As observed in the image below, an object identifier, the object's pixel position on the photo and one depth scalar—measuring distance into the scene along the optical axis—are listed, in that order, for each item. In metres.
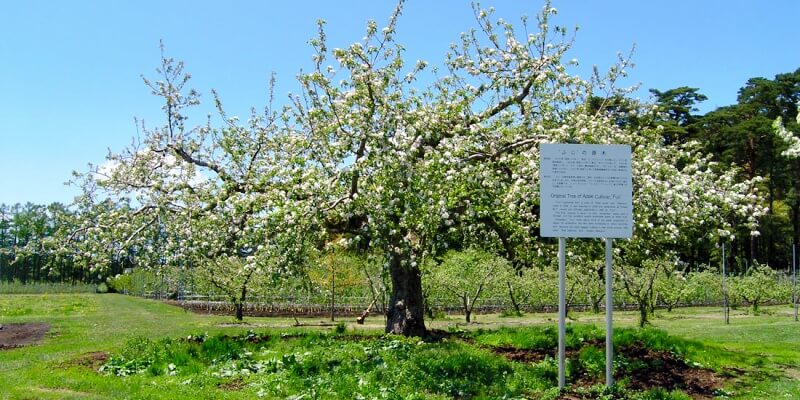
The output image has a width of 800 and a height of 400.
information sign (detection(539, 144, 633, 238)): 7.94
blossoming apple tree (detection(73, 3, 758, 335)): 9.84
